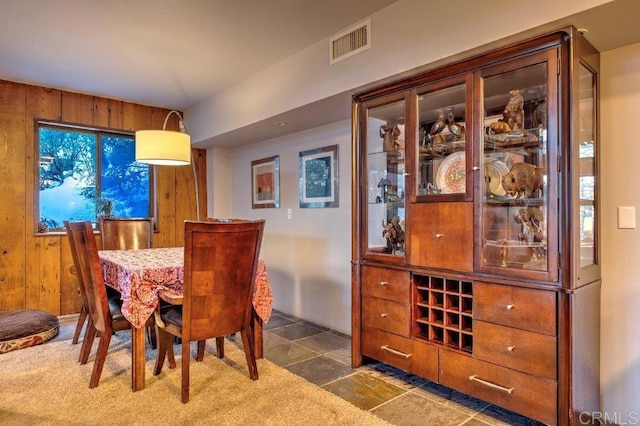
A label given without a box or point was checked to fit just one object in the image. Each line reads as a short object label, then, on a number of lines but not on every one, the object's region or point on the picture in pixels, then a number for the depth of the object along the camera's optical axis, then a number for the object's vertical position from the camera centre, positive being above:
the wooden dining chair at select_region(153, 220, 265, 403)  2.14 -0.41
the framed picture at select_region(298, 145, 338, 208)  3.64 +0.35
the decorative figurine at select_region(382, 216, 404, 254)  2.57 -0.16
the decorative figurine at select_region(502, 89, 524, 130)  2.05 +0.53
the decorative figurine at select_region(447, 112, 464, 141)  2.28 +0.49
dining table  2.31 -0.47
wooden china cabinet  1.80 -0.08
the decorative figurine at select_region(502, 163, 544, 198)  1.95 +0.16
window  4.10 +0.42
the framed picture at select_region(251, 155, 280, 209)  4.41 +0.35
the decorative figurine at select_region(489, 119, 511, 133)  2.10 +0.46
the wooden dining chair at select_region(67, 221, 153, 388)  2.35 -0.52
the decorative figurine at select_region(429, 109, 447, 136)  2.37 +0.53
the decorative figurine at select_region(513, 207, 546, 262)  1.93 -0.09
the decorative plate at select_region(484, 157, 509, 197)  2.10 +0.20
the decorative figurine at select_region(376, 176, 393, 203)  2.69 +0.17
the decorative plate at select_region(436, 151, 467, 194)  2.26 +0.22
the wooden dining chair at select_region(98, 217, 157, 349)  3.71 -0.19
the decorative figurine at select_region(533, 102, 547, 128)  1.88 +0.47
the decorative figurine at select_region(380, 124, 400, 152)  2.62 +0.52
